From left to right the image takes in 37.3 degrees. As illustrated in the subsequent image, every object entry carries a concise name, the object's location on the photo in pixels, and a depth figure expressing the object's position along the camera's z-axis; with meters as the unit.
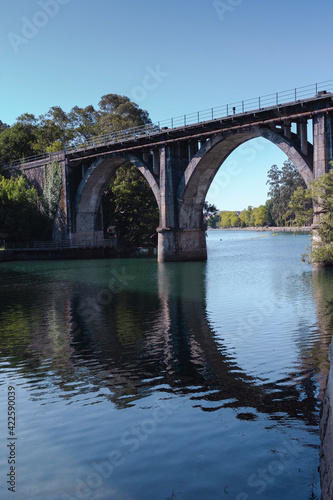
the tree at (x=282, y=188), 144.00
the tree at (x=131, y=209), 62.59
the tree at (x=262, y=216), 171.07
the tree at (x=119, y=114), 75.01
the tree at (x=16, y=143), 80.88
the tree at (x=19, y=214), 60.16
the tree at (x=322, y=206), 25.45
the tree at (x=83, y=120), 85.57
